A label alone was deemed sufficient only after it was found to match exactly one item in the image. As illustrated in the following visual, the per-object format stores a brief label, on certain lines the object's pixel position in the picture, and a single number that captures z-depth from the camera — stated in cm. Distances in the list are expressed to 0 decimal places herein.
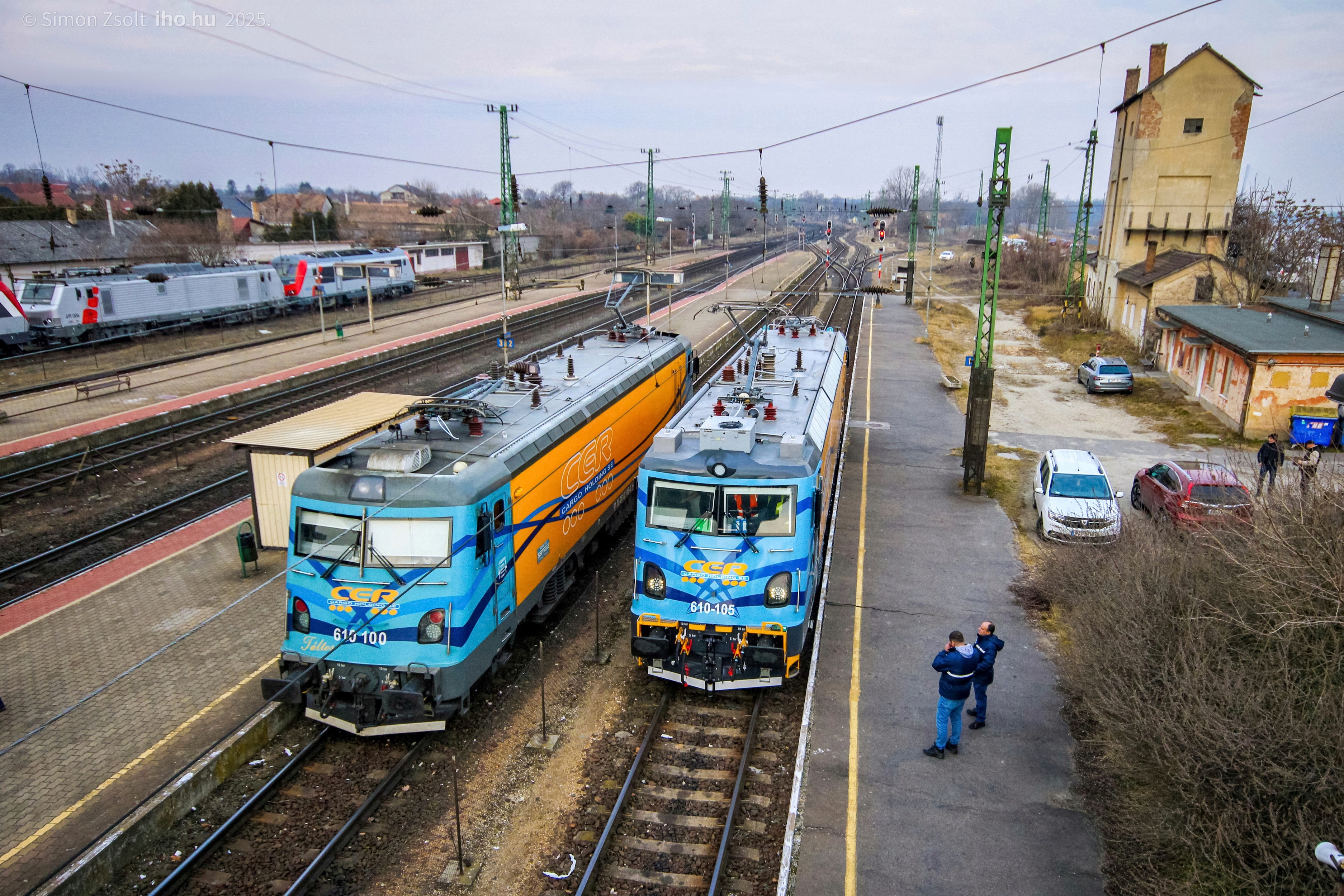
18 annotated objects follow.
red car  1537
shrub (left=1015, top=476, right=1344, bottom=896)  657
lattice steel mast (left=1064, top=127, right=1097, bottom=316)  4712
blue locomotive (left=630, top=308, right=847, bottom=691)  1063
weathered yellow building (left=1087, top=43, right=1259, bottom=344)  3903
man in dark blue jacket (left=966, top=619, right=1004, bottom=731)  1007
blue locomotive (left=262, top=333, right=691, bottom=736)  952
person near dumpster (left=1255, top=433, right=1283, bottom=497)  1775
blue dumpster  2223
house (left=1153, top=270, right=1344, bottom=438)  2322
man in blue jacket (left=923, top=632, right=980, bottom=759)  967
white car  1650
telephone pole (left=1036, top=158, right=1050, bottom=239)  7462
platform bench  2557
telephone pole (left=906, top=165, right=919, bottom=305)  5047
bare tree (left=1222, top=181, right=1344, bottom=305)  4081
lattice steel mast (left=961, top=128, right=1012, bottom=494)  1838
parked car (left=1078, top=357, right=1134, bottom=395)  2992
